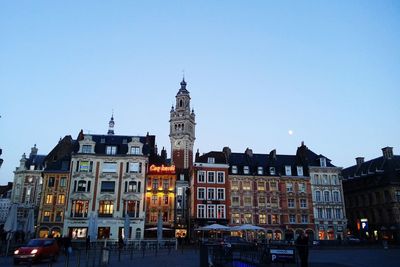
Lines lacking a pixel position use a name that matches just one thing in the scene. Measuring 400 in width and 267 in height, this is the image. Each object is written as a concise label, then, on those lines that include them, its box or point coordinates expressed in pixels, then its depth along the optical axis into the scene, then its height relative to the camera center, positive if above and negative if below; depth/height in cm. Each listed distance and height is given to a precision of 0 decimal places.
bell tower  9738 +2917
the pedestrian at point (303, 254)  1391 -106
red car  1948 -138
